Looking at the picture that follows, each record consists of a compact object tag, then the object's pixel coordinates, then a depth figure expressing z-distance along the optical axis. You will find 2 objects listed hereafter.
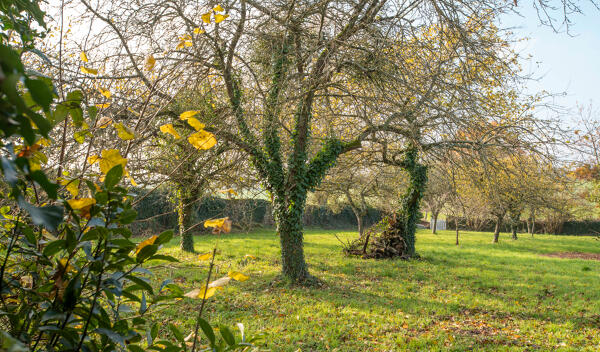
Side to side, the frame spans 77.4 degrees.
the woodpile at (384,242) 12.36
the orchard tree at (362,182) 10.88
